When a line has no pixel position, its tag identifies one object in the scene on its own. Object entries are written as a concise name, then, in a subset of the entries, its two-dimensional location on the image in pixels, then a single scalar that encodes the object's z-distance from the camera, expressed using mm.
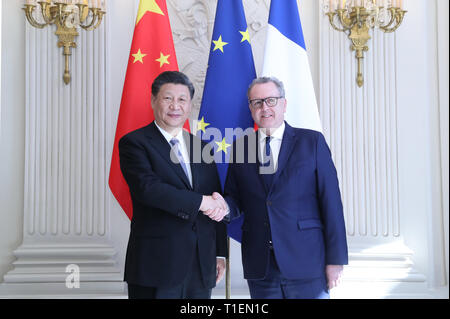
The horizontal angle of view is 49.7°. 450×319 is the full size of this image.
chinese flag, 3357
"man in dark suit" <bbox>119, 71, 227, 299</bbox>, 2547
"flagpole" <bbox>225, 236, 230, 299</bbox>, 3192
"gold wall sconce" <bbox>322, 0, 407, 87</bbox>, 3736
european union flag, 3359
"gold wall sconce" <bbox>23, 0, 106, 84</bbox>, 3676
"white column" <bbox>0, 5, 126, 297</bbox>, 3828
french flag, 3316
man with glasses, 2594
